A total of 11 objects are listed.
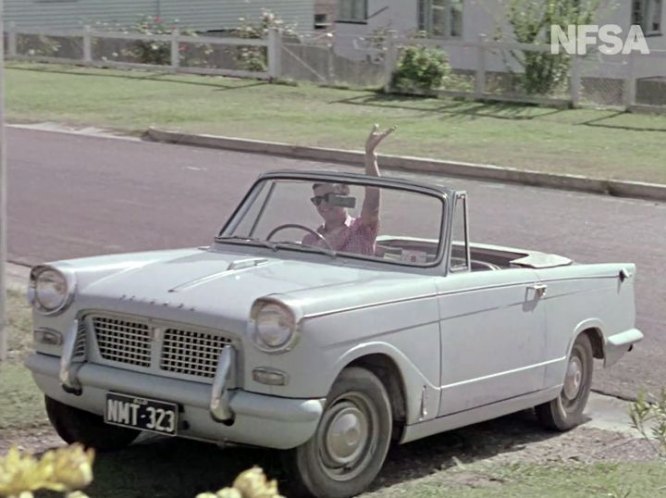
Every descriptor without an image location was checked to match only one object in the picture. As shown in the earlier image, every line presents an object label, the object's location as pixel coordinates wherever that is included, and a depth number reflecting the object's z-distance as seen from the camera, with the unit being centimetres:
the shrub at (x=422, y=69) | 2466
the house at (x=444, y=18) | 3266
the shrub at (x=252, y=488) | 236
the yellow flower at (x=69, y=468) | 225
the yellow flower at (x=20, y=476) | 220
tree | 2364
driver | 665
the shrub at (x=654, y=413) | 403
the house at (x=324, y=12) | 5059
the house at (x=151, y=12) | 3716
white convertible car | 542
